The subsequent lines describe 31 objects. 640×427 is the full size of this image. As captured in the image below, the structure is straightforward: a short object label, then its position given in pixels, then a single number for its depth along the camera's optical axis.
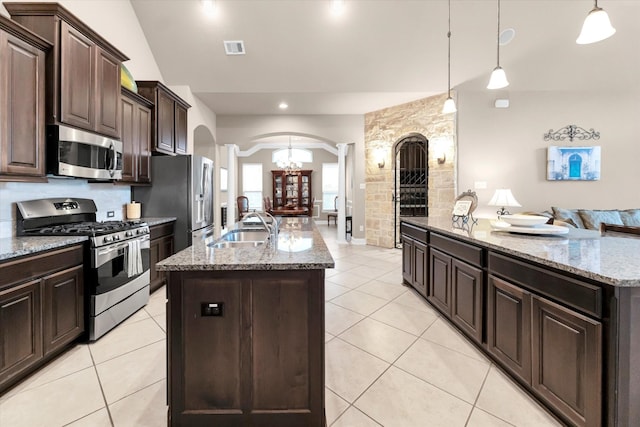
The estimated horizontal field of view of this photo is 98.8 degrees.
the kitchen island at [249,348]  1.30
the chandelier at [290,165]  9.00
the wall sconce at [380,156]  5.90
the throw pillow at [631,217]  4.32
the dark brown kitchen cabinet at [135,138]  3.06
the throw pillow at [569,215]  4.36
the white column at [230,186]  6.40
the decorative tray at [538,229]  1.99
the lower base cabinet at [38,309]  1.58
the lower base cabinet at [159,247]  3.13
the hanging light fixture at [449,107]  3.17
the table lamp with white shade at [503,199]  4.29
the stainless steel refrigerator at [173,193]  3.60
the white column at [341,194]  6.43
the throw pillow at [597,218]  4.29
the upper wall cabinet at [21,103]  1.81
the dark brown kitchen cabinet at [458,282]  1.99
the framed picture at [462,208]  2.85
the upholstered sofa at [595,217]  4.30
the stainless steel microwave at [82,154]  2.13
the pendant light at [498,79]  2.42
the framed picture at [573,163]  4.77
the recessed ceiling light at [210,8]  3.55
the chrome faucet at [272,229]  1.81
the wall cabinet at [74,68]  2.11
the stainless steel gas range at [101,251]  2.16
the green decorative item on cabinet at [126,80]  3.00
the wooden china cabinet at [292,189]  10.24
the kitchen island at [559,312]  1.12
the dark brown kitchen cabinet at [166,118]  3.59
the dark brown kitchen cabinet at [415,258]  2.85
